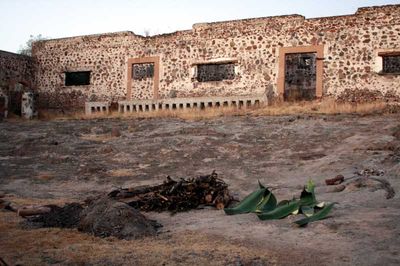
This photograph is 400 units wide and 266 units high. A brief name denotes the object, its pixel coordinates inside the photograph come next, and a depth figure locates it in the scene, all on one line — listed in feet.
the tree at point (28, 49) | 129.08
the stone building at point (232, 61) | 50.26
